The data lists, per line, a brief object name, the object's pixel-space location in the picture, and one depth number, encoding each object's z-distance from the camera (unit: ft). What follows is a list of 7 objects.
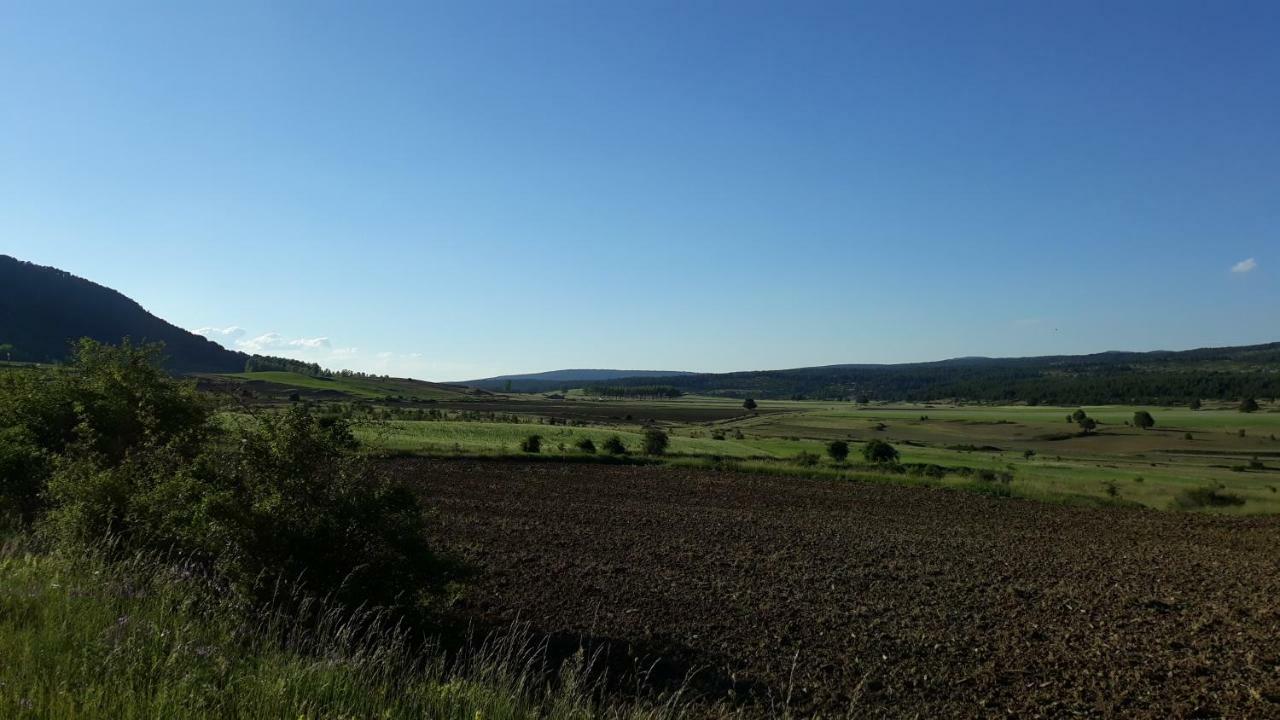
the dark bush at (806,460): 152.25
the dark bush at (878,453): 167.63
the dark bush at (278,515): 28.86
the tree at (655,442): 164.86
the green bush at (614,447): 162.50
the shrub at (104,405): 45.14
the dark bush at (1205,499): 111.14
